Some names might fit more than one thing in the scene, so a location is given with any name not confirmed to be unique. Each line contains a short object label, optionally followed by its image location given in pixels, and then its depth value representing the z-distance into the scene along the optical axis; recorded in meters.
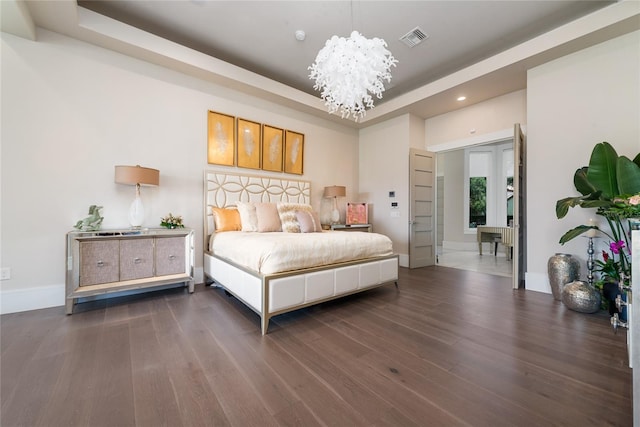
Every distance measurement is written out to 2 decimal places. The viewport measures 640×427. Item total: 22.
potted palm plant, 2.44
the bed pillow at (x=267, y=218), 3.56
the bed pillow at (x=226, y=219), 3.64
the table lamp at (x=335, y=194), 5.03
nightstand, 4.77
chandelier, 2.17
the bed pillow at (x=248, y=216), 3.58
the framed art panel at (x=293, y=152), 4.75
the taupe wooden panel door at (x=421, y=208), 5.00
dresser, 2.57
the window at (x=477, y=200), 7.65
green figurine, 2.77
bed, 2.31
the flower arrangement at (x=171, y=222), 3.31
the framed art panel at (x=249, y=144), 4.17
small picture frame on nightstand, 5.32
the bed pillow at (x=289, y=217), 3.66
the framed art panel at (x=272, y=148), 4.45
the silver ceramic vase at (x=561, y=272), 2.99
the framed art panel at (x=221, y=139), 3.88
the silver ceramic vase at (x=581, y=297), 2.62
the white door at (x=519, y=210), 3.55
